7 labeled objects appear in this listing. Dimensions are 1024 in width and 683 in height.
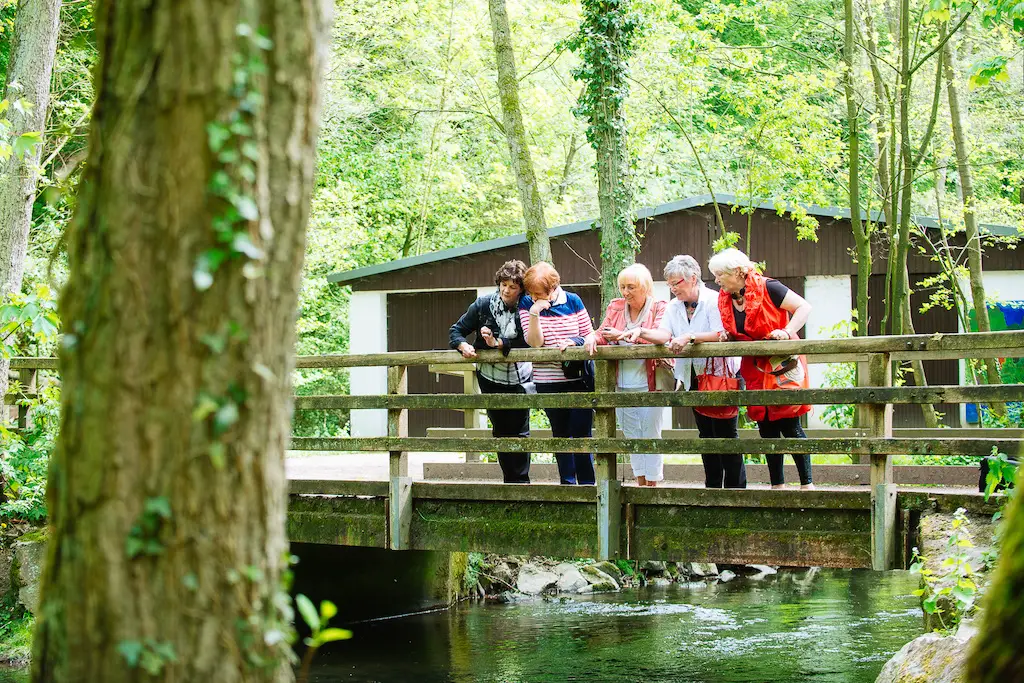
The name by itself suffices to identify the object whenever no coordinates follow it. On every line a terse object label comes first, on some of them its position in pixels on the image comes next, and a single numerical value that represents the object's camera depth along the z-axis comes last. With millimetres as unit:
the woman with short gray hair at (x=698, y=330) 6930
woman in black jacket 7357
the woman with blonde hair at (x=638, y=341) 7180
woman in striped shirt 7220
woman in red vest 6688
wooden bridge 6250
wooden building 18750
